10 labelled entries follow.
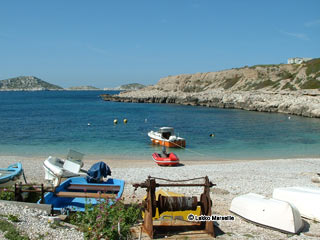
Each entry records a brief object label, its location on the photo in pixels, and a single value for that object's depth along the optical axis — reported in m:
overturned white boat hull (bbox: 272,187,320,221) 10.22
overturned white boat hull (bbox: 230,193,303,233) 8.91
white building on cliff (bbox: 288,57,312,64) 144.62
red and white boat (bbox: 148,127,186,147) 29.72
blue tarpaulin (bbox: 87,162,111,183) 11.47
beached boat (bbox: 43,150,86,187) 14.58
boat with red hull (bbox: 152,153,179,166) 21.58
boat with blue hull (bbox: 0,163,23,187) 11.48
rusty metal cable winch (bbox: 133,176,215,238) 8.33
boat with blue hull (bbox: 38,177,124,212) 9.79
